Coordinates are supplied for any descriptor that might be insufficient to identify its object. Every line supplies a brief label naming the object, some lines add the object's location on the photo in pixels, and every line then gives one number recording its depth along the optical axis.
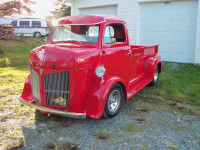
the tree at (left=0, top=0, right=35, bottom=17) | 13.52
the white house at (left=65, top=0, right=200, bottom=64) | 10.02
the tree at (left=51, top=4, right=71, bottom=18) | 25.62
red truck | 3.77
